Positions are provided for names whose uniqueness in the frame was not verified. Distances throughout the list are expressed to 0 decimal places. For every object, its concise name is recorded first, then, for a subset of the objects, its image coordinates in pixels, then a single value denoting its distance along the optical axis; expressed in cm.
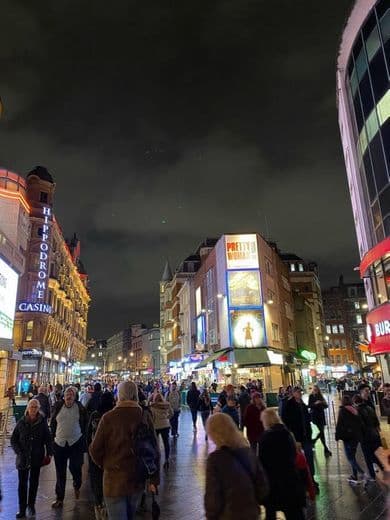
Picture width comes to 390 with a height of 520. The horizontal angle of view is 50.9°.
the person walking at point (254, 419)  949
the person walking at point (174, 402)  1572
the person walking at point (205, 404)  1852
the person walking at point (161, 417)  1036
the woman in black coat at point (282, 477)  464
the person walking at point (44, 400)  1327
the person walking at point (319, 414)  1198
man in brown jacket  412
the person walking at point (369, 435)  848
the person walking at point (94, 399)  1295
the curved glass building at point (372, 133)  2186
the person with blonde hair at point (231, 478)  340
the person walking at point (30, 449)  689
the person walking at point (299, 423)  872
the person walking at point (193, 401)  1831
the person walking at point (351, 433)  852
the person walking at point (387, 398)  1580
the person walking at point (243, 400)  1448
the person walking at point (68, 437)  760
